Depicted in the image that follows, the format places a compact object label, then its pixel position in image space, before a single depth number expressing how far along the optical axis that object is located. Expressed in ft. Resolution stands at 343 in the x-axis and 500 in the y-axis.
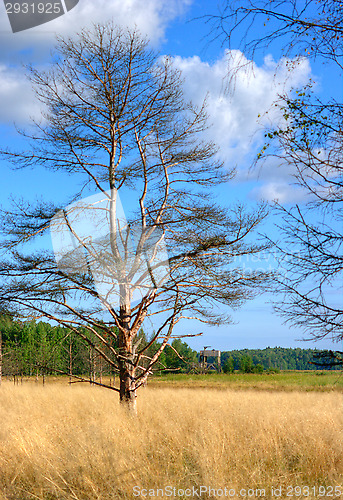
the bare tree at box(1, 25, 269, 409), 26.09
